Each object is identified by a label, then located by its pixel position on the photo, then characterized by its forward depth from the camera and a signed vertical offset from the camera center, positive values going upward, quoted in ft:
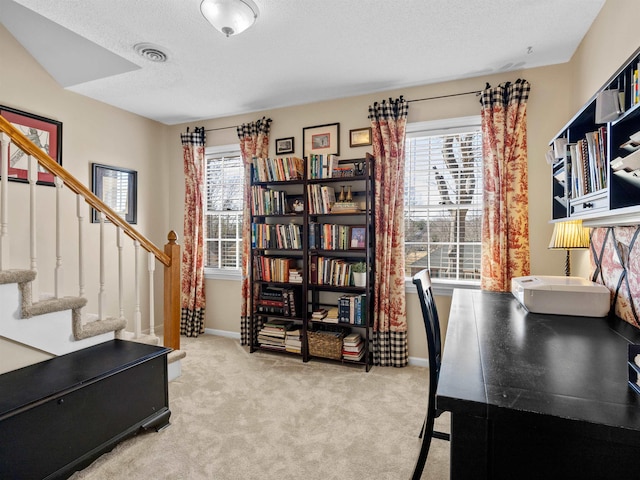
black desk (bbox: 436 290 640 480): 2.43 -1.27
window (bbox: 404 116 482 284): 10.07 +1.22
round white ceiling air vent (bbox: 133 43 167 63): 8.14 +4.62
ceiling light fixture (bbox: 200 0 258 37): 6.24 +4.22
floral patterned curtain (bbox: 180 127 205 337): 13.35 +0.10
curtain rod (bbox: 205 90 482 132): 9.71 +4.18
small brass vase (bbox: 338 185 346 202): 10.72 +1.33
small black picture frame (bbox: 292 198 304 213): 11.18 +1.10
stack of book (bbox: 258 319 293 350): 11.27 -3.15
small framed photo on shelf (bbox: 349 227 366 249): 10.16 +0.07
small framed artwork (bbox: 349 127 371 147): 10.86 +3.28
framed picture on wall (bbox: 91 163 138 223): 11.66 +1.87
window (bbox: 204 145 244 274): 13.53 +1.24
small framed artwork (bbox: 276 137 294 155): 12.07 +3.34
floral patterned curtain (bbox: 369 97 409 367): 10.23 -0.14
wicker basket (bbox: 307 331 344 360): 10.40 -3.20
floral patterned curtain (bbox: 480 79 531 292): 9.04 +1.50
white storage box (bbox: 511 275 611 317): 5.50 -0.98
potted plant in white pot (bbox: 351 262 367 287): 10.12 -1.02
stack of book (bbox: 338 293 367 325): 10.17 -2.05
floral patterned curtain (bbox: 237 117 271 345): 12.26 +2.58
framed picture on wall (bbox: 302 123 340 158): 11.36 +3.38
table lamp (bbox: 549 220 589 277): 6.88 +0.06
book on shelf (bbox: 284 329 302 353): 11.01 -3.27
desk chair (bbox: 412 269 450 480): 4.88 -2.02
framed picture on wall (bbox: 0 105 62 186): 9.34 +3.05
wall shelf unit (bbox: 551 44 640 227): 3.85 +1.16
